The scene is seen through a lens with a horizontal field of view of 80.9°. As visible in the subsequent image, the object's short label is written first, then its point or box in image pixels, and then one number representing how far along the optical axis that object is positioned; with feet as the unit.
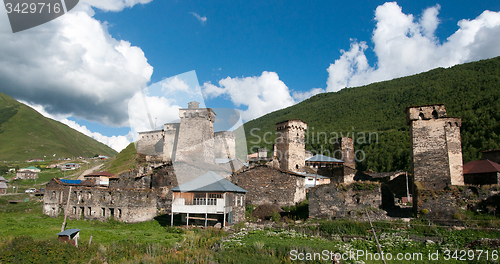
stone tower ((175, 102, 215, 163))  137.49
